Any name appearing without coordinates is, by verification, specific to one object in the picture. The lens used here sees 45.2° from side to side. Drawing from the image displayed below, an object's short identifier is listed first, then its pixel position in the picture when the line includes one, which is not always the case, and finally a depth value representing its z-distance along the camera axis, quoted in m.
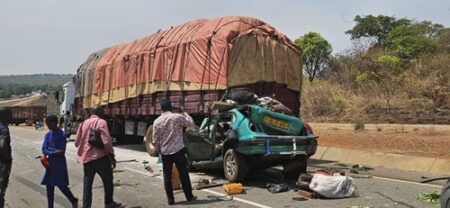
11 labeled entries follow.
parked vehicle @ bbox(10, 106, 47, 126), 72.75
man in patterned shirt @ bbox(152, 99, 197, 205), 8.77
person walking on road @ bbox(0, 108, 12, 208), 7.44
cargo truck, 14.41
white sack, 8.97
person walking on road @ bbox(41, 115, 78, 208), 7.86
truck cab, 26.50
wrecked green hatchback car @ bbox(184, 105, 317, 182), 10.24
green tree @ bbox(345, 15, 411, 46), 47.00
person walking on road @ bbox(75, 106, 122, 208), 8.05
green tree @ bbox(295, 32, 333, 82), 48.31
